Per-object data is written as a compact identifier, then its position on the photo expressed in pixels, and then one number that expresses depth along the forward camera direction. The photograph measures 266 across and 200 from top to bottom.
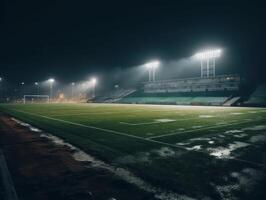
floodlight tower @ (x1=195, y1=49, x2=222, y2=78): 43.72
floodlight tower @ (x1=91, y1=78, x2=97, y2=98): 84.00
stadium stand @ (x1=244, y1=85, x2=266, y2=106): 37.38
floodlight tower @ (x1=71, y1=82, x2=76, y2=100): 95.12
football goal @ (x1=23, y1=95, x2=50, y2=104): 79.29
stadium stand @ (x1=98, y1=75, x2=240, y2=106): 45.03
